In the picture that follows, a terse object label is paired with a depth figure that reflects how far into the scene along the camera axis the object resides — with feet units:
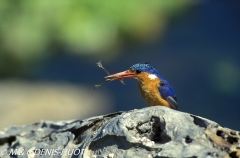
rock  18.57
